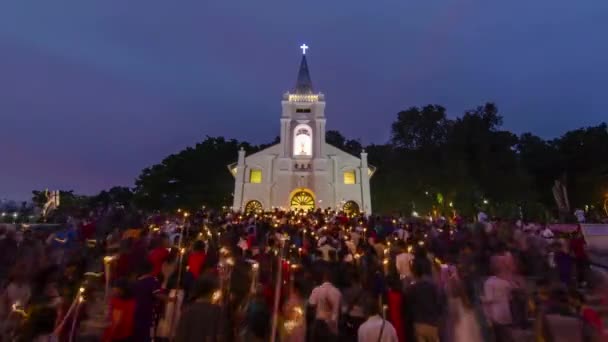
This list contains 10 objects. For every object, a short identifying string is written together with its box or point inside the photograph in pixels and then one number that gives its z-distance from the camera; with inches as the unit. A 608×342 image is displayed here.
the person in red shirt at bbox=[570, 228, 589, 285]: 431.5
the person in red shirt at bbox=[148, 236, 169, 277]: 286.1
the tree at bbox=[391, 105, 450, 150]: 1579.7
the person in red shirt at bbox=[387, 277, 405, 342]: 208.7
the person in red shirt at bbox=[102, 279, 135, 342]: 186.7
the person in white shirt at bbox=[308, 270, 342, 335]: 217.6
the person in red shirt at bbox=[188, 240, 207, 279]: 271.4
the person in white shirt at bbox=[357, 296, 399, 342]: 167.9
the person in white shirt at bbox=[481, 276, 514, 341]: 224.4
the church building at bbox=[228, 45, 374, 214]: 1534.2
